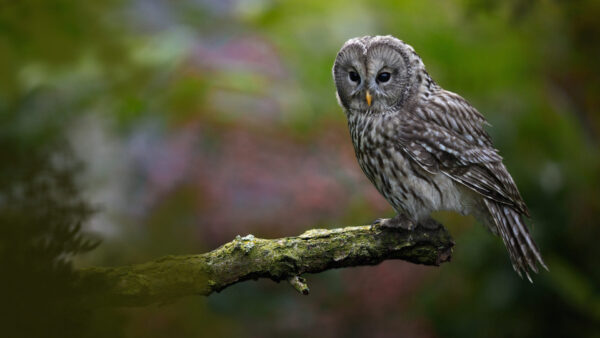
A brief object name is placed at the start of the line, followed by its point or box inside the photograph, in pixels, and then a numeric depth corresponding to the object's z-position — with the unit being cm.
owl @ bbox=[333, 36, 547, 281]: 958
